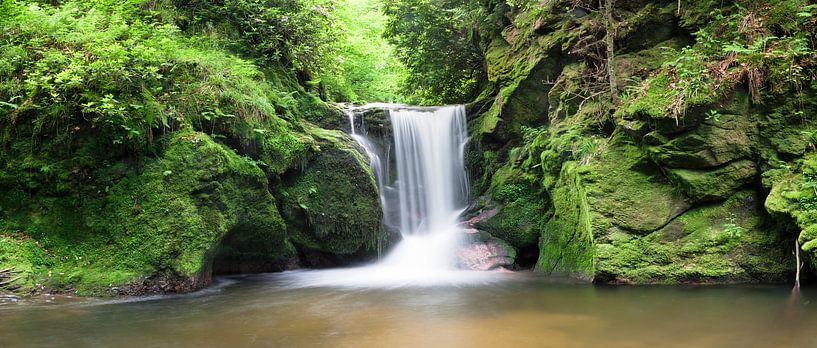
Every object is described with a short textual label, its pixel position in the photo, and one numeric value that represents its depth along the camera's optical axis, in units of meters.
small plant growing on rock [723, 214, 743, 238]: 7.44
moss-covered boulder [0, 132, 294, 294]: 7.11
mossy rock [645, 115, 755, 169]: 7.70
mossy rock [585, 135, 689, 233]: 7.99
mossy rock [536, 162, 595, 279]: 8.59
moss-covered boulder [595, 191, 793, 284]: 7.37
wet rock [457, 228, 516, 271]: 10.44
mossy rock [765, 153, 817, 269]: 6.37
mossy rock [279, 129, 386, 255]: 10.07
